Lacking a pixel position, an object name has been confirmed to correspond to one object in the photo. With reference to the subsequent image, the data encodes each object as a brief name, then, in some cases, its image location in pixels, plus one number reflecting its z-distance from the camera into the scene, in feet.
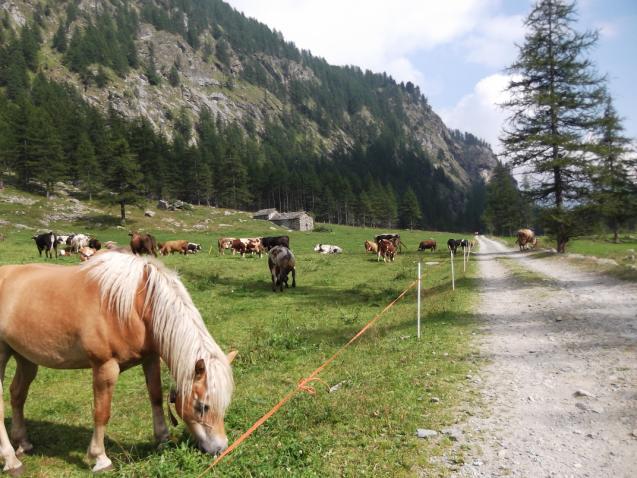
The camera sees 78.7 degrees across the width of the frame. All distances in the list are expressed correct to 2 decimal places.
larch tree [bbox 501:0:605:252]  88.53
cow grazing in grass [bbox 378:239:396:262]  111.96
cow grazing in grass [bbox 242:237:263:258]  124.77
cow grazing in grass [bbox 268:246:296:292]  64.39
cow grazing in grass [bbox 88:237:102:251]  98.77
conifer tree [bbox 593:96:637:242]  84.58
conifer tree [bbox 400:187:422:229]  391.86
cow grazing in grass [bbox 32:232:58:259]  95.55
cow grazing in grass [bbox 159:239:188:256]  122.72
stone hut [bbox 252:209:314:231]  257.96
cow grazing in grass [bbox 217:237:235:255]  132.36
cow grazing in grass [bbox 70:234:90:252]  110.93
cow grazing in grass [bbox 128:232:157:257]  90.38
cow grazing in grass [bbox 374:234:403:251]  145.18
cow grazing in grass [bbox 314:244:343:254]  143.13
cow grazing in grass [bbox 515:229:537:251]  125.41
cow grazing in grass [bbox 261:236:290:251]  125.75
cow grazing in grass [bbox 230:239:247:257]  126.11
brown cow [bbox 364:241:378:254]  135.72
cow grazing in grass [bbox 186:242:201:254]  128.77
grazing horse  14.11
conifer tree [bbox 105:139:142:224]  198.42
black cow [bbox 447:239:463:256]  132.46
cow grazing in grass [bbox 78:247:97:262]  84.47
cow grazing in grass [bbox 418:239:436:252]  146.20
